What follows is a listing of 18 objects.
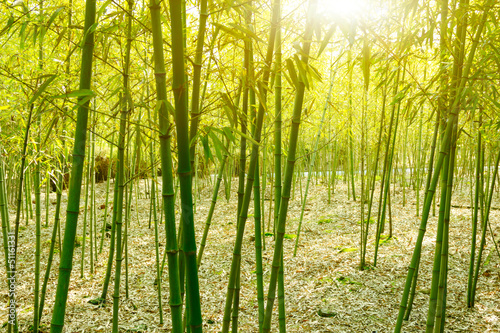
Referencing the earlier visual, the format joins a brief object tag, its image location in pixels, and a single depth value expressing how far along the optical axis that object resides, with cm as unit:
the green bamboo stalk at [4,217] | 208
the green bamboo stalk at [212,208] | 197
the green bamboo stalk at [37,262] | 220
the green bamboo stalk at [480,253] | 250
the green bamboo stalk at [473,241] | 239
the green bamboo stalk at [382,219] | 306
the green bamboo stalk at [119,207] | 184
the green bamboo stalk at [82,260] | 348
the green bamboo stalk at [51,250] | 234
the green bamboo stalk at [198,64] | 100
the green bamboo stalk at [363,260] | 353
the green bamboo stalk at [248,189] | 122
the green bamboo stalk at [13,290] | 204
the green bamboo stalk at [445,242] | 173
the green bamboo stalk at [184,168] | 83
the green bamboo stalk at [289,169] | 109
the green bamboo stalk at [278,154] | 134
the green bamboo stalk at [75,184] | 96
